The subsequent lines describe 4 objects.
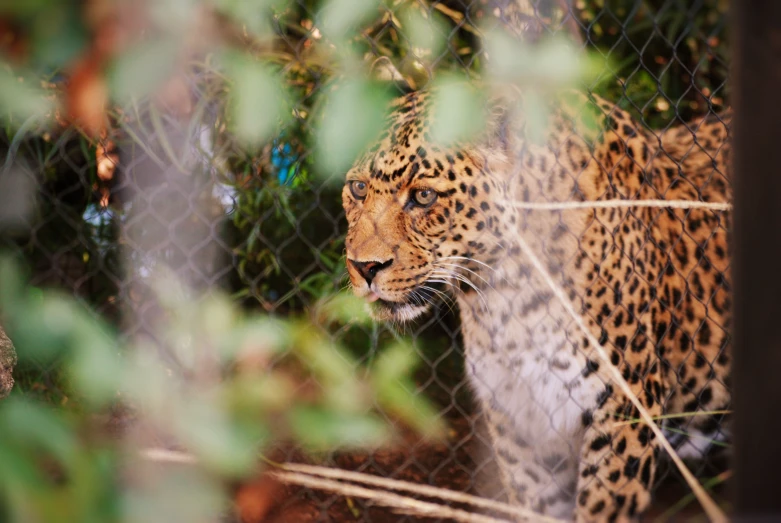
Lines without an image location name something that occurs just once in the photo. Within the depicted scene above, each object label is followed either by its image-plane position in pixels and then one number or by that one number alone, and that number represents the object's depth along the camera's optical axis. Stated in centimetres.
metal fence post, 384
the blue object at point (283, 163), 556
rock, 529
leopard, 553
